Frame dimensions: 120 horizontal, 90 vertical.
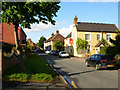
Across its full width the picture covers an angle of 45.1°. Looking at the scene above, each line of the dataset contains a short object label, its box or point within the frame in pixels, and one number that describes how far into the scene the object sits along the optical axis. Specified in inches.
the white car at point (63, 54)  1202.2
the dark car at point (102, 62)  513.3
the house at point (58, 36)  2730.8
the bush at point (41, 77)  323.7
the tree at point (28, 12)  299.0
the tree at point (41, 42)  4387.3
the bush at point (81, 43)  1290.6
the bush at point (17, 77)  315.3
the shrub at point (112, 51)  754.2
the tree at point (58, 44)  1979.6
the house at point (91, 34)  1337.4
